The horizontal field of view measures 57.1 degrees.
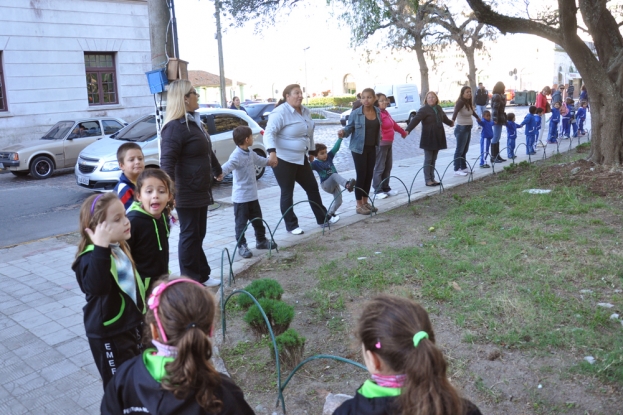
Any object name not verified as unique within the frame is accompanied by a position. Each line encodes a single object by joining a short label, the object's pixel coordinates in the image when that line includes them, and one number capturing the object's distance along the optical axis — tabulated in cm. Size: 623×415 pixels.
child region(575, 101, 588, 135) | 1856
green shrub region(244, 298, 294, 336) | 399
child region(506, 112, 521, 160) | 1316
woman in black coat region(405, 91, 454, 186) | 1029
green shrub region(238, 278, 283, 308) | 435
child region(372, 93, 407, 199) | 927
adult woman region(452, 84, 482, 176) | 1141
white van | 2786
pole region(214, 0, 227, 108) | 2553
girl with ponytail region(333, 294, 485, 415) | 167
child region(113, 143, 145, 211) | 397
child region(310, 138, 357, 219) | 776
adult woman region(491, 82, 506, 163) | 1266
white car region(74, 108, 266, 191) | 1112
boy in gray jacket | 650
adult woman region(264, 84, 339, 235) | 697
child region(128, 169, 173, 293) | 351
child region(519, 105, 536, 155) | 1388
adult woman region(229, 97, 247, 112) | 2099
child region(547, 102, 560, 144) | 1658
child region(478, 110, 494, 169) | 1221
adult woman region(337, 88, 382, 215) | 823
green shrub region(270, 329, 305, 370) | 371
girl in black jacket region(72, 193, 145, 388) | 266
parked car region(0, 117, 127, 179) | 1420
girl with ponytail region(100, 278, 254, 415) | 187
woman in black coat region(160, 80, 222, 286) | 504
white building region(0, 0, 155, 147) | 1995
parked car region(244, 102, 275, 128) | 2485
